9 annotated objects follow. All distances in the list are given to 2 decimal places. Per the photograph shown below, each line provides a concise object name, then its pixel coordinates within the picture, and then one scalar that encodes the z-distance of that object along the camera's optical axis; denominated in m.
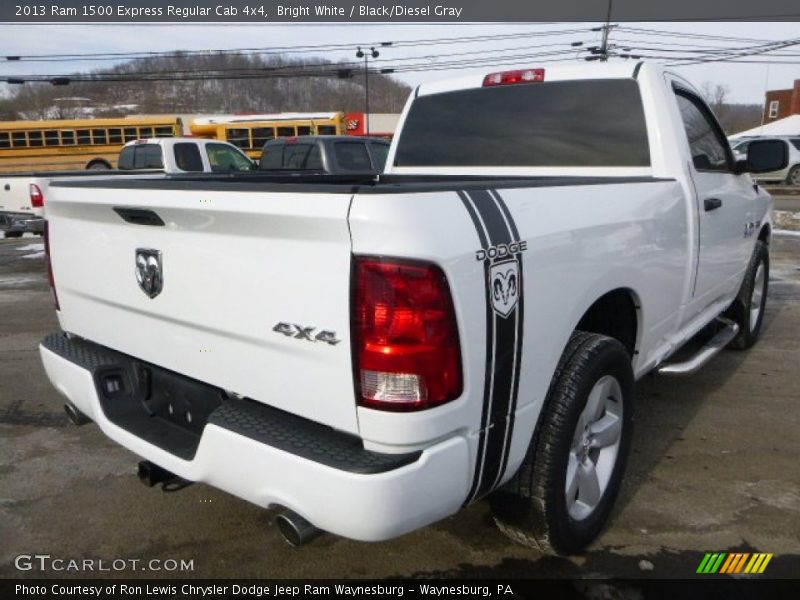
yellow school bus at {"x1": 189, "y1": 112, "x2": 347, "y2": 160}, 28.48
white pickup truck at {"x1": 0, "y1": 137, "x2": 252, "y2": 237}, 14.80
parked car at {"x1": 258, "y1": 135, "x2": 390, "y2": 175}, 12.34
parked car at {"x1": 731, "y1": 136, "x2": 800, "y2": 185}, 22.25
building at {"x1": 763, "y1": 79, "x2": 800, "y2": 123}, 62.38
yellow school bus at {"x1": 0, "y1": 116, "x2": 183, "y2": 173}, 29.42
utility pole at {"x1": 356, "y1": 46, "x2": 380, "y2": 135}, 37.33
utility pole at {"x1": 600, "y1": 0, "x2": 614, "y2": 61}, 25.98
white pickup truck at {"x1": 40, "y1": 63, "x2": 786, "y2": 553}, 1.71
